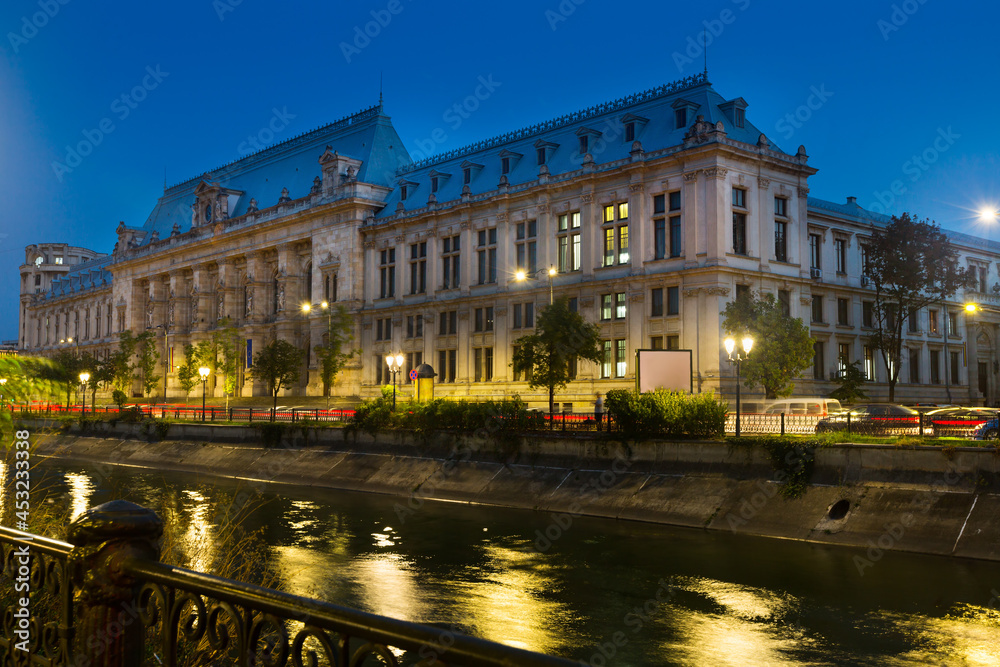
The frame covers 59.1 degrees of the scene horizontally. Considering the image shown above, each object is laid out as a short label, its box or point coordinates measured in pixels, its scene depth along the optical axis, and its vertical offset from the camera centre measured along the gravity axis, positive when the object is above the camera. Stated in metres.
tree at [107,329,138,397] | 84.50 +3.20
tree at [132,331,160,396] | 86.69 +3.96
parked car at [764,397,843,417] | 38.56 -0.28
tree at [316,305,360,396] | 66.00 +3.99
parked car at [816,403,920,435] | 25.00 -0.74
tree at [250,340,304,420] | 62.81 +2.46
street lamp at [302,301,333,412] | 68.31 +6.91
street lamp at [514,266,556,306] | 46.74 +7.70
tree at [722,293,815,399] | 42.91 +2.64
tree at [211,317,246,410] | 75.44 +4.09
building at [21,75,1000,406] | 50.81 +10.67
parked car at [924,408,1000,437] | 24.42 -0.73
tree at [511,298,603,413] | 43.09 +2.63
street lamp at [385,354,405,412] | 45.16 +1.96
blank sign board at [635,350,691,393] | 35.81 +1.23
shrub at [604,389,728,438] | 26.78 -0.45
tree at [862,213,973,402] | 53.97 +8.21
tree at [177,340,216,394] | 77.50 +3.23
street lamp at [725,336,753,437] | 29.12 +1.89
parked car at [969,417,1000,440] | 24.02 -0.86
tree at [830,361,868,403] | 49.66 +0.89
